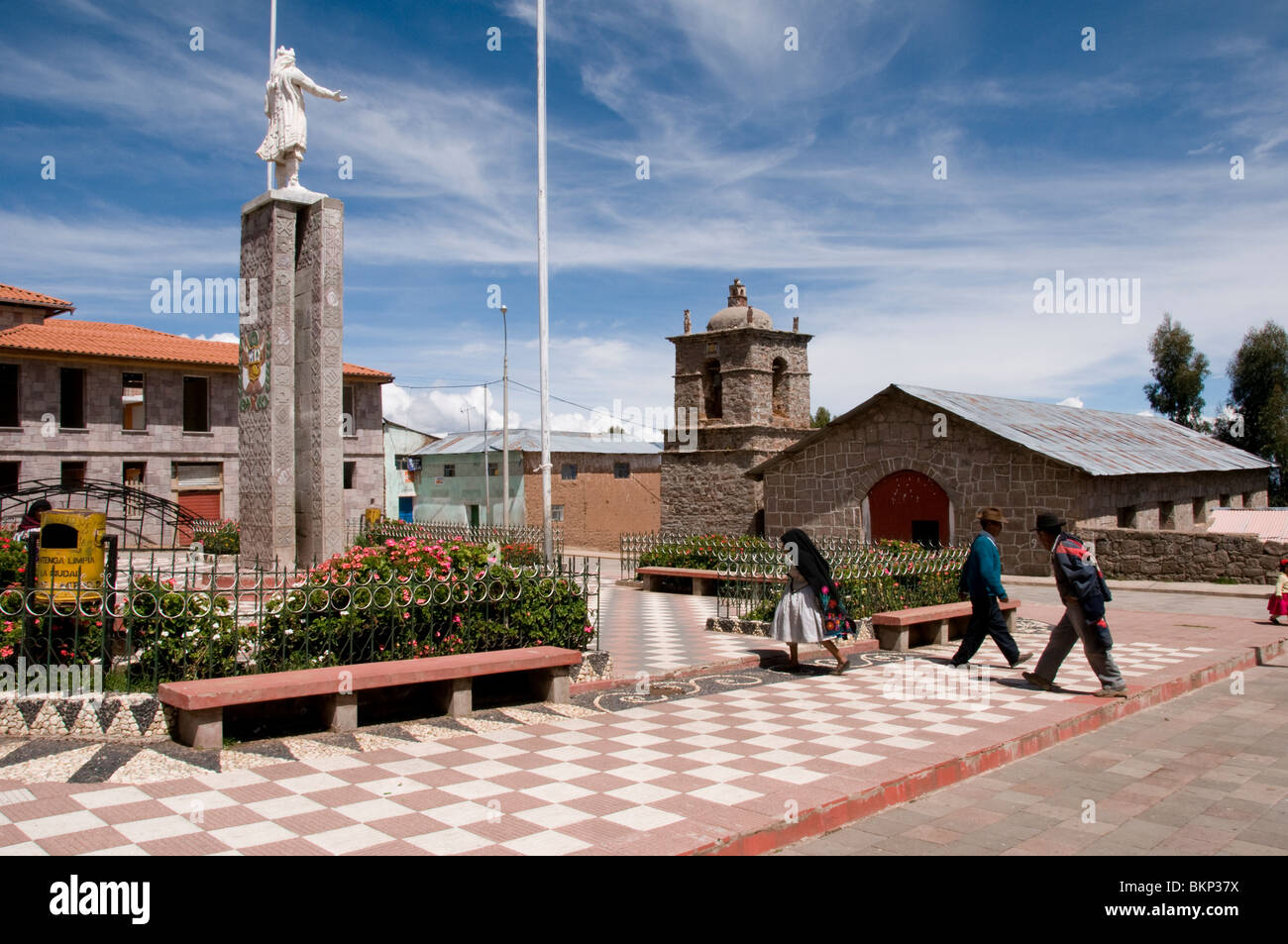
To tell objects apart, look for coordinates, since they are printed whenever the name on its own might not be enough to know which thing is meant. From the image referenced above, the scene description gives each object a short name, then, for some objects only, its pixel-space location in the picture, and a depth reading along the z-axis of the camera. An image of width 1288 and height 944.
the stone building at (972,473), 22.61
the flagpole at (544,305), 16.62
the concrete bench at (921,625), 11.04
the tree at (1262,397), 41.78
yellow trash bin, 7.51
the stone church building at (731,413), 31.81
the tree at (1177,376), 44.72
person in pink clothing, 14.29
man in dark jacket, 8.27
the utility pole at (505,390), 34.00
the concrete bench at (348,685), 5.99
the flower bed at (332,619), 6.55
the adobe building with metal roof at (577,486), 41.16
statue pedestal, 11.48
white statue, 11.88
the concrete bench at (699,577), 17.55
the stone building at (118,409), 27.80
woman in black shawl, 9.08
